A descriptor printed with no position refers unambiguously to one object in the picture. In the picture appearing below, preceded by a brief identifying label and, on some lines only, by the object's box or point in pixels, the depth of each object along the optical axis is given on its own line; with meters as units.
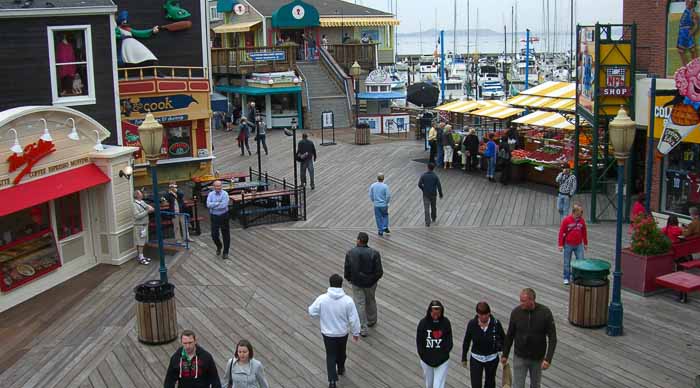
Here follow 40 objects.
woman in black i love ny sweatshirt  8.77
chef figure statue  23.25
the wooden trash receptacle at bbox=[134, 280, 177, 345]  11.62
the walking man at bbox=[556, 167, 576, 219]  17.98
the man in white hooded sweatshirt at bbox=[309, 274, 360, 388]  9.86
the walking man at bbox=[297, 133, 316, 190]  23.28
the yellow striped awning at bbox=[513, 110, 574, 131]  24.92
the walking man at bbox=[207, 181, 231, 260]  16.16
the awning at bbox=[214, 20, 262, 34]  44.75
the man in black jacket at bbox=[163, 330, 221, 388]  8.20
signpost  34.11
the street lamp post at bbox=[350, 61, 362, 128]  36.35
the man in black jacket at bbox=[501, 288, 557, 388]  8.84
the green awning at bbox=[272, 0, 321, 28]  43.09
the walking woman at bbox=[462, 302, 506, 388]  8.80
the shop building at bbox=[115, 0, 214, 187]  21.45
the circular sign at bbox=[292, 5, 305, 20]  43.19
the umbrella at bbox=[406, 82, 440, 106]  39.66
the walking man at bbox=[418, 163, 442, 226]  18.78
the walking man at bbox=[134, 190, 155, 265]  16.47
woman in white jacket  8.12
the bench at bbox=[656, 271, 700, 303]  12.95
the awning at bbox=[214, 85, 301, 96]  38.78
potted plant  13.48
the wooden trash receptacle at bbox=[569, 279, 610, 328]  11.96
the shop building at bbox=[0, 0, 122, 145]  15.78
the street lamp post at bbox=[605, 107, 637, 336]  11.62
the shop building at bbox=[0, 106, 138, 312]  13.60
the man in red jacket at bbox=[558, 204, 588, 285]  13.66
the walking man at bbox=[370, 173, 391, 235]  17.81
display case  13.80
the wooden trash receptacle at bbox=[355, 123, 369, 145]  33.78
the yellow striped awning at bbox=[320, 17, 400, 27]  45.41
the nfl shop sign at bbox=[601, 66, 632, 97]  18.56
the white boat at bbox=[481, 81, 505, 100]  73.94
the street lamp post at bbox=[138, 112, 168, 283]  12.22
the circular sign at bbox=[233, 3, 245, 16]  46.56
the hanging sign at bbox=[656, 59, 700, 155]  15.33
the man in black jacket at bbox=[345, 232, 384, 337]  11.56
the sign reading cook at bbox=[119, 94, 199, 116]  21.22
